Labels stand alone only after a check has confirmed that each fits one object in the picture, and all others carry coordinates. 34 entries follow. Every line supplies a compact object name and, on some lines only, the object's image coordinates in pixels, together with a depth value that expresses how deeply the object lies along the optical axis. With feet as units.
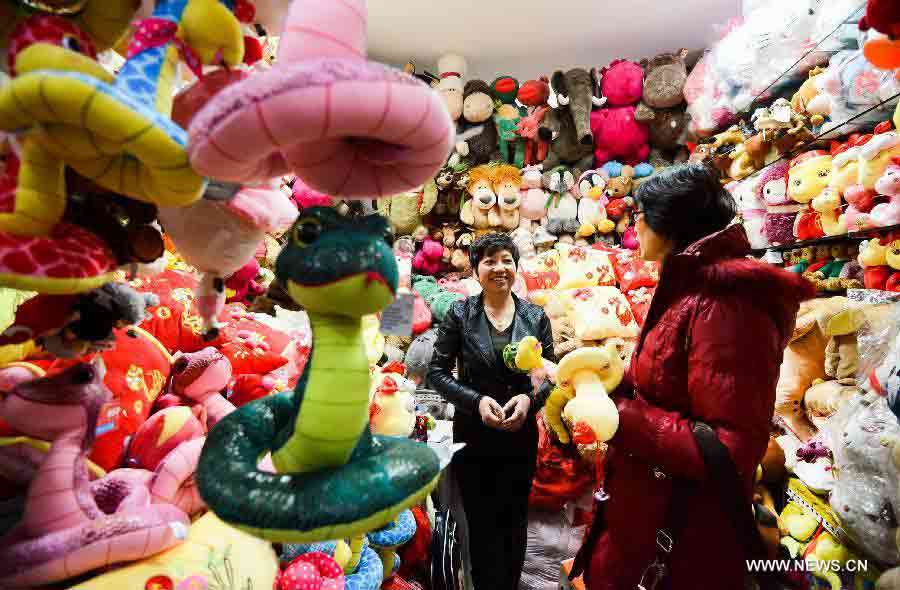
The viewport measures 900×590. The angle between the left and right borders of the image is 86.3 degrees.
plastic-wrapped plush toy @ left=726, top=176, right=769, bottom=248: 7.22
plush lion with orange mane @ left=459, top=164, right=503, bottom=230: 10.58
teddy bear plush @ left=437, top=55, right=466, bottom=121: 10.90
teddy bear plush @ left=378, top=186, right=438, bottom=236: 10.84
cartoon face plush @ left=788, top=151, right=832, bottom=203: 5.83
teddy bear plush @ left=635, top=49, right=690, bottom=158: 10.30
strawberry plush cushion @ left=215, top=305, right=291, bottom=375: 3.79
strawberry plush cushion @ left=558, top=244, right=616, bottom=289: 9.40
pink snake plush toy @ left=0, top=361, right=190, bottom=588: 1.65
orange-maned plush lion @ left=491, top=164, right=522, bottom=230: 10.72
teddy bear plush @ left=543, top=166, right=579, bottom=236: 10.89
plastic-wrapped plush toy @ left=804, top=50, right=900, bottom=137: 4.66
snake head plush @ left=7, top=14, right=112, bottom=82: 1.20
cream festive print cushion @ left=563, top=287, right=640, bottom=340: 8.20
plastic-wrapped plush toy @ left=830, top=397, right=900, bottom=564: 3.50
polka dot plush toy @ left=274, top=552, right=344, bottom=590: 2.63
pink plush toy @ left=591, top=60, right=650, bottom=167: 10.70
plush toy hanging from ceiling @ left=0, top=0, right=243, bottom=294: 1.15
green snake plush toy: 1.32
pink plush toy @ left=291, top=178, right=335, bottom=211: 2.24
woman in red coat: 2.90
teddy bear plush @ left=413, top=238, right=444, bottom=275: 10.84
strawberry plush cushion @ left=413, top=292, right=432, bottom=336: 7.14
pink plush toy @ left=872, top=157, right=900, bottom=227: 4.25
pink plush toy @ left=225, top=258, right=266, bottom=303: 4.25
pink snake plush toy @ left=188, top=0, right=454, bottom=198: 1.17
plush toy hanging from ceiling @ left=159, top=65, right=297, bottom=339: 1.80
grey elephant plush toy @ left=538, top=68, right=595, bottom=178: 10.86
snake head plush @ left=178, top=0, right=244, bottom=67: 1.47
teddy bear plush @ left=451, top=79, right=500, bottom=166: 11.07
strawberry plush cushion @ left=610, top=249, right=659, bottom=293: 9.20
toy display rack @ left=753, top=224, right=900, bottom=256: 5.02
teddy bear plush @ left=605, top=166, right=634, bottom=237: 10.68
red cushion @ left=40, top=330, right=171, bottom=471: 2.39
